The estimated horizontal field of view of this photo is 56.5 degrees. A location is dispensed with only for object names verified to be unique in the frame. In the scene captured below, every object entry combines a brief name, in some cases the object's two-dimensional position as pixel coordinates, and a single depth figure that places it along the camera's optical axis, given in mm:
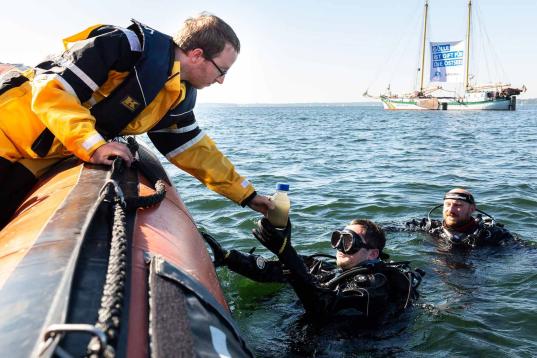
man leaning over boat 2541
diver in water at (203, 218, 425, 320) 3279
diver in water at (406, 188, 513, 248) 5660
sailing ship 58438
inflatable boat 1239
